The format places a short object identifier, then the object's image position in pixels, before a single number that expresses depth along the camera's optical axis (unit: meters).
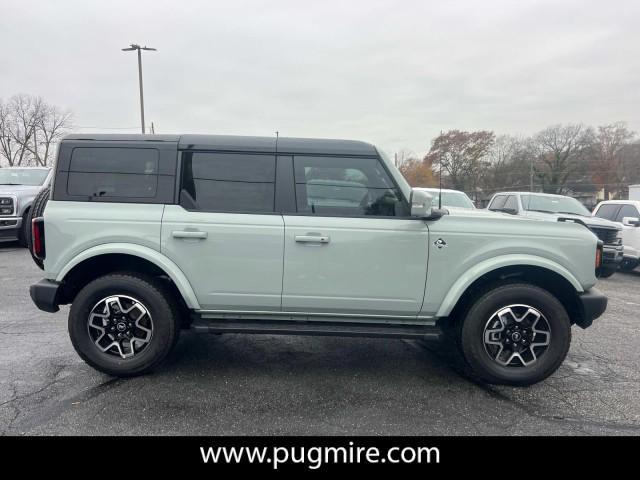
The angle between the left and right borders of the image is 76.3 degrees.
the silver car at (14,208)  10.42
